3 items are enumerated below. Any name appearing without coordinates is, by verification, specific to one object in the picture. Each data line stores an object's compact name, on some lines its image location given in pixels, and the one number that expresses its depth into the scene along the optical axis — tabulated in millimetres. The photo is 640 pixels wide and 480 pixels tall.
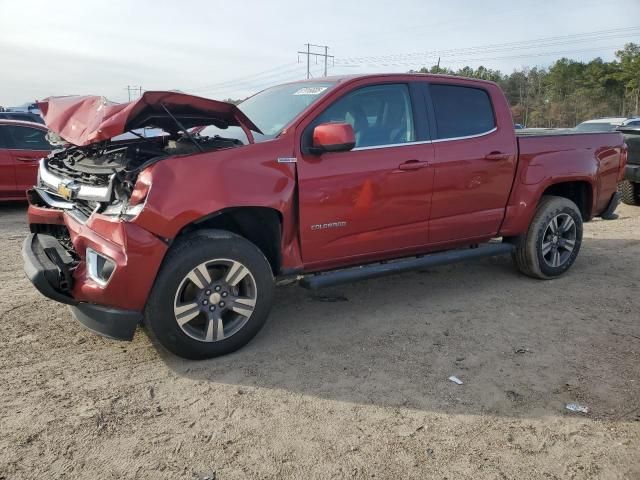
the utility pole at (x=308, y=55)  67062
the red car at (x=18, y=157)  8320
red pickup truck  3207
